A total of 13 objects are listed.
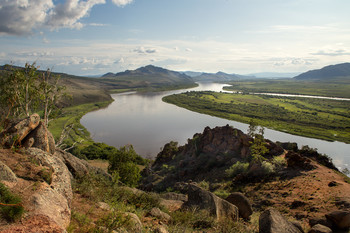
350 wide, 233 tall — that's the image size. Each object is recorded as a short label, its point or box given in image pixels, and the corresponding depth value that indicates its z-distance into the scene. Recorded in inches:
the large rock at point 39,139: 338.6
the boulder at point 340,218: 353.1
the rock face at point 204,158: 903.1
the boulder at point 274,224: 317.7
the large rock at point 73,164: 452.9
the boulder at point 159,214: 345.7
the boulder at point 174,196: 549.3
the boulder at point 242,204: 437.7
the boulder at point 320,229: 332.2
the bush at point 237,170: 778.2
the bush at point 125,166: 740.6
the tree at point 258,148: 772.1
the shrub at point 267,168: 727.7
